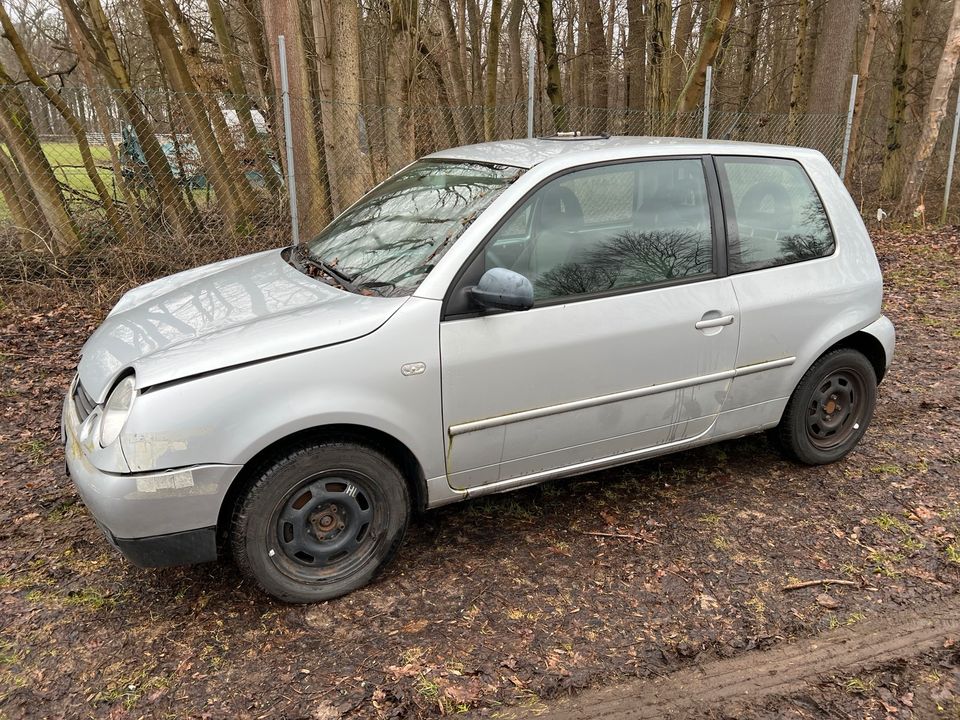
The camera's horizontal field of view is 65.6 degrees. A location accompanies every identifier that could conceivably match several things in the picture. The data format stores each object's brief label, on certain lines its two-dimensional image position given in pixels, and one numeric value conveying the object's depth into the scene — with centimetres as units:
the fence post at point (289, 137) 672
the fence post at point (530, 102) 806
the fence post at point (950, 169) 1178
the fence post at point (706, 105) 941
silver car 274
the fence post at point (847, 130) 1110
